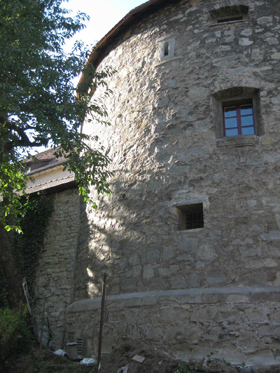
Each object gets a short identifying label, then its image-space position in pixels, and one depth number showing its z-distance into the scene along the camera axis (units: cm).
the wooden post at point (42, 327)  843
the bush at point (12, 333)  785
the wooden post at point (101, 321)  722
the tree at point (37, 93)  860
